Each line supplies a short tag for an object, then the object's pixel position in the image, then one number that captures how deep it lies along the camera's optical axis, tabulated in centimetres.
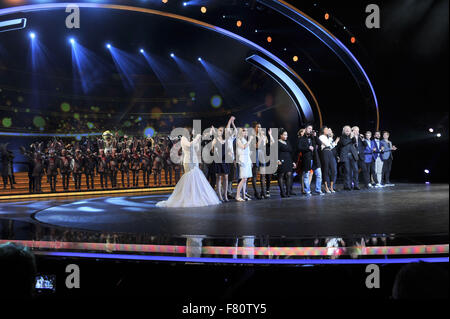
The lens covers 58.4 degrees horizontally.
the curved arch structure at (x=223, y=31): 837
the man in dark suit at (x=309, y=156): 901
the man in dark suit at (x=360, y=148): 1025
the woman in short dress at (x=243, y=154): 820
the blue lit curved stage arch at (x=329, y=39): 985
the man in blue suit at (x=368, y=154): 1053
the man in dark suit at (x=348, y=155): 1005
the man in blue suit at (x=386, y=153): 1089
